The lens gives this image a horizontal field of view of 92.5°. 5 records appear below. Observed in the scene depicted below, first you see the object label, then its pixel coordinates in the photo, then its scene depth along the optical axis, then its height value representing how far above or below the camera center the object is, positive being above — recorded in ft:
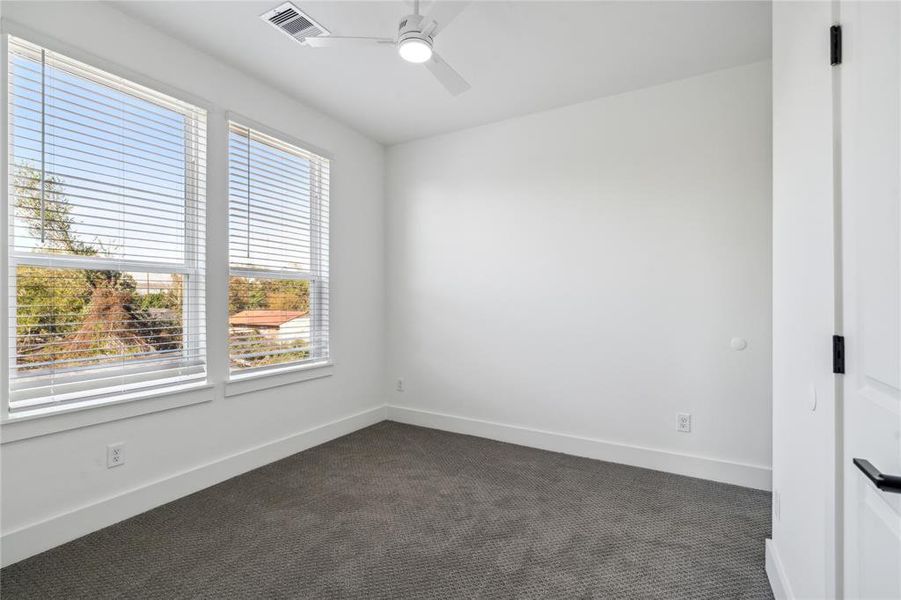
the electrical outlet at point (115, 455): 7.33 -2.63
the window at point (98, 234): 6.56 +1.18
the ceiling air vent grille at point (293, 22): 7.07 +4.76
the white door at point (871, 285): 2.81 +0.11
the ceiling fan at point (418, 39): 5.88 +3.92
